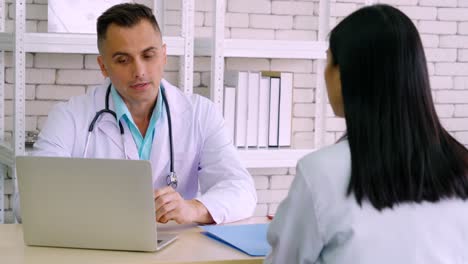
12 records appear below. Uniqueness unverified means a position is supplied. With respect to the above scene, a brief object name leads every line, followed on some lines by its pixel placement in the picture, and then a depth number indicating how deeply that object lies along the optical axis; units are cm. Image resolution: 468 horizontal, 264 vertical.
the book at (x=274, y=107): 315
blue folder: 168
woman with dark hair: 122
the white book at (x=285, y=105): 316
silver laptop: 161
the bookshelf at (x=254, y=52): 302
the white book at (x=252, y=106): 313
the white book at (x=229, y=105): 310
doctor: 224
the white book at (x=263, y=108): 314
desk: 160
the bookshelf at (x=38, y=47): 280
